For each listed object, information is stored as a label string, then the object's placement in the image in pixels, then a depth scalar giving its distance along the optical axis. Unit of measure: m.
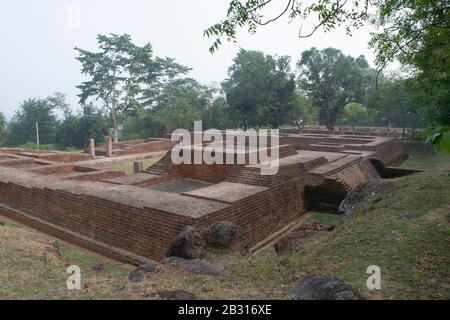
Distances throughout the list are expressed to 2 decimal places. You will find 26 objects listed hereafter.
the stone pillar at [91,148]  19.42
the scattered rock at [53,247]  5.71
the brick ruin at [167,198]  6.04
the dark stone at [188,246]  4.82
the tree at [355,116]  28.53
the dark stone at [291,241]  5.40
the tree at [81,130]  28.81
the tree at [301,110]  26.25
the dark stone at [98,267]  5.45
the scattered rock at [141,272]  3.62
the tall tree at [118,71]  27.41
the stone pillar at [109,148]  19.69
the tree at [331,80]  23.55
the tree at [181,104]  27.56
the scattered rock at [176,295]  2.84
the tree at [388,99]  21.09
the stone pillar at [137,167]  12.89
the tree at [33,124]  31.38
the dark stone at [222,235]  5.33
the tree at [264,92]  25.48
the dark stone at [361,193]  7.59
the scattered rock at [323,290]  2.65
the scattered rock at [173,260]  4.22
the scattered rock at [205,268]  3.73
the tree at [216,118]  30.77
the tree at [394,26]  3.66
